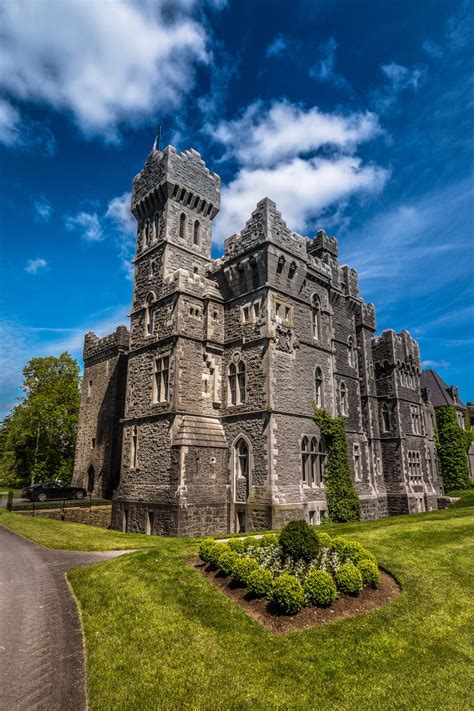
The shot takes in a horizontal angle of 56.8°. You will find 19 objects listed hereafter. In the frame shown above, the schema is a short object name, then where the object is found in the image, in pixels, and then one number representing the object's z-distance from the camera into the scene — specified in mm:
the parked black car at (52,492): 33188
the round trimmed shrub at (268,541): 13055
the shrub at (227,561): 11359
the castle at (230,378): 22062
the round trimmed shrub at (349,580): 10195
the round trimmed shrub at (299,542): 11395
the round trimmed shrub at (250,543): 13005
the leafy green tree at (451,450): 41812
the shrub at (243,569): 10617
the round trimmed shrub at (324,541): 12774
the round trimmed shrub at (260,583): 9961
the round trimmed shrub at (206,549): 12546
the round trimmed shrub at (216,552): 12059
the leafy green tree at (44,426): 42969
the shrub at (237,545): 12648
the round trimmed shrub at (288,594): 9211
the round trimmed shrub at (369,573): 10766
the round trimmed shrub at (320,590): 9625
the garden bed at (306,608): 9047
